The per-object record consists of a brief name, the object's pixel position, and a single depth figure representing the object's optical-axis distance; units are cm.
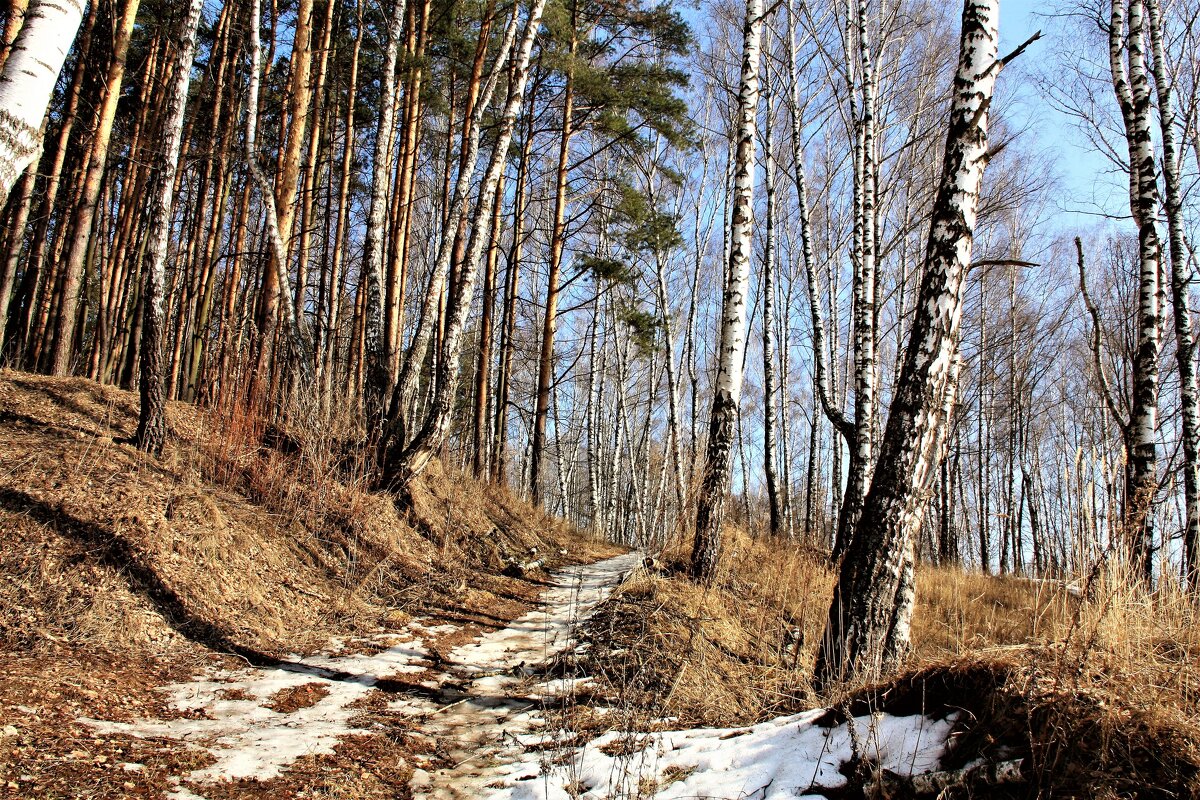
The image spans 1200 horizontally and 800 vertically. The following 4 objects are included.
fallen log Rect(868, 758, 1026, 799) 183
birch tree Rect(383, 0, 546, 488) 687
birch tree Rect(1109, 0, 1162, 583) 595
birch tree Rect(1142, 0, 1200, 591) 609
